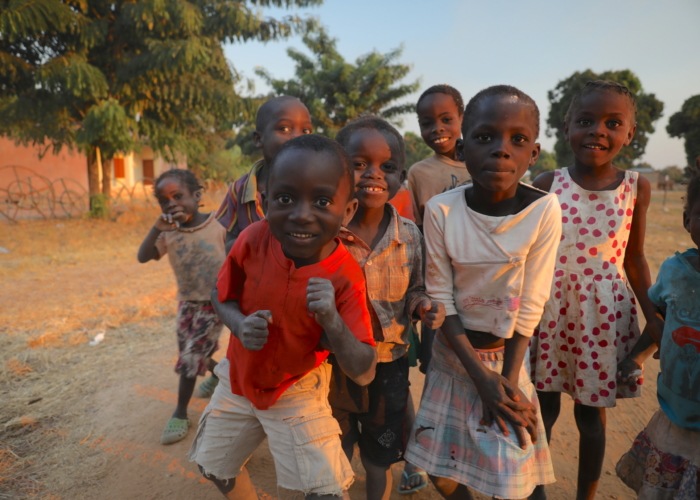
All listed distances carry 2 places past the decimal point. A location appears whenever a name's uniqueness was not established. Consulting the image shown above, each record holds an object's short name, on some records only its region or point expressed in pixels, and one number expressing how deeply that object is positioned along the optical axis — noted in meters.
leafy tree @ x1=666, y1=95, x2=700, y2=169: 17.39
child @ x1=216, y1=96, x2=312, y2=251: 2.35
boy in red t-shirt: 1.46
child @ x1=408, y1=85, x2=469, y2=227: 2.57
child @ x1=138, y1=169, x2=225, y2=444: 2.91
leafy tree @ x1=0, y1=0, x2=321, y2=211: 10.58
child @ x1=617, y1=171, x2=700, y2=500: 1.61
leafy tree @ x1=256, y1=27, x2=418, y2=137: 18.14
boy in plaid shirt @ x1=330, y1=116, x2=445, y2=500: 1.85
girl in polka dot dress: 2.02
